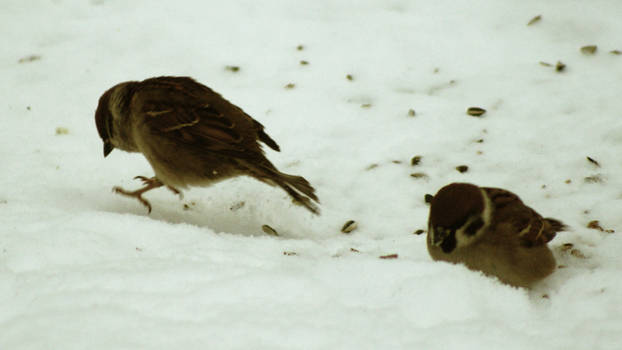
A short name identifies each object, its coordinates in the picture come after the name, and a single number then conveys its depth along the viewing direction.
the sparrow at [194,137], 6.66
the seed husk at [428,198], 7.03
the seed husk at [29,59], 10.06
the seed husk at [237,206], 7.34
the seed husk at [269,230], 6.78
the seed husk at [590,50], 9.22
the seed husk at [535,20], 10.13
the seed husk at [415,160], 7.70
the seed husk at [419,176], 7.45
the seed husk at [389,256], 5.83
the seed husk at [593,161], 7.17
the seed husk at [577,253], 5.77
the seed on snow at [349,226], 6.77
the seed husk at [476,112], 8.50
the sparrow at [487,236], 5.16
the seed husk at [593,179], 6.93
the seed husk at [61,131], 8.54
